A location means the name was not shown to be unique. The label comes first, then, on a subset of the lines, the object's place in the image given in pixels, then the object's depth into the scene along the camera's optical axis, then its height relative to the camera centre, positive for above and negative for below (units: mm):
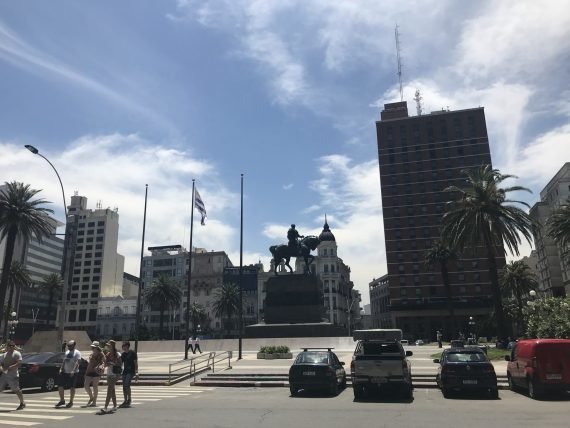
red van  14680 -1122
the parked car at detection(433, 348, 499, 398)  15453 -1380
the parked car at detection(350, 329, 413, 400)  15133 -1261
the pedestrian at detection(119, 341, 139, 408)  14047 -883
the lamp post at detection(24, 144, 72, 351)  25886 +2560
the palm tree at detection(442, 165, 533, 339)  36281 +8539
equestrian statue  47688 +8610
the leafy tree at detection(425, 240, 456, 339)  83938 +13359
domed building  130000 +16003
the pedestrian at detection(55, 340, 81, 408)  14141 -967
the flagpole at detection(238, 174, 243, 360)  36594 +6841
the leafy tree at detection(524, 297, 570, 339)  28672 +760
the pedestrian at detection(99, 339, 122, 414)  13492 -859
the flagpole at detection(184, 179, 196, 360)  37644 +9185
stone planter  32219 -1400
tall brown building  115875 +31902
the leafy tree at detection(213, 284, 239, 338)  103125 +7617
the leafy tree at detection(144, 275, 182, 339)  94875 +8943
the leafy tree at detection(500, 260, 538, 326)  79438 +8653
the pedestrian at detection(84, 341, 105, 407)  14156 -956
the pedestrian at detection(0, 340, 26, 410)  13531 -812
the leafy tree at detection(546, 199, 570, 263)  48000 +10561
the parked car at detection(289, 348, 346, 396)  16328 -1347
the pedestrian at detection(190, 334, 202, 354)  38125 -591
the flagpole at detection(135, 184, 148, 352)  35938 +8487
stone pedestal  45656 +3294
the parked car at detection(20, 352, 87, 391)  18594 -1183
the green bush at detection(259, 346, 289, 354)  32469 -999
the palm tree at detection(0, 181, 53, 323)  47531 +12301
